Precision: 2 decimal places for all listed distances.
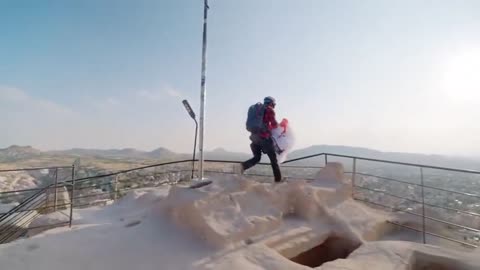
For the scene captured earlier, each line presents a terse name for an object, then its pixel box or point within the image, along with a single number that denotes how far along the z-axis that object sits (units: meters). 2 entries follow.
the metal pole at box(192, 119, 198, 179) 9.01
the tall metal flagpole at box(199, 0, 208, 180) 6.93
